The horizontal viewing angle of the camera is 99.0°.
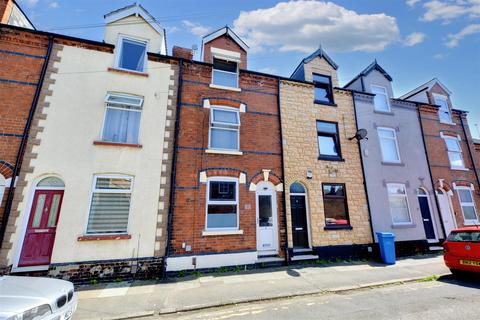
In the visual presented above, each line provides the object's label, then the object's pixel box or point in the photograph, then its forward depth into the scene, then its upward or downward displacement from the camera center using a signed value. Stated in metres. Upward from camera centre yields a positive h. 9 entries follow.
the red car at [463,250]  6.24 -1.07
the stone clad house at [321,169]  8.95 +2.09
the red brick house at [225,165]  7.54 +1.97
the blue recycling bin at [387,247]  8.36 -1.29
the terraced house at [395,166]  9.95 +2.49
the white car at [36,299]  2.74 -1.23
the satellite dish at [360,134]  10.11 +3.87
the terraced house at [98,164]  6.38 +1.67
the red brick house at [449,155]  11.48 +3.56
